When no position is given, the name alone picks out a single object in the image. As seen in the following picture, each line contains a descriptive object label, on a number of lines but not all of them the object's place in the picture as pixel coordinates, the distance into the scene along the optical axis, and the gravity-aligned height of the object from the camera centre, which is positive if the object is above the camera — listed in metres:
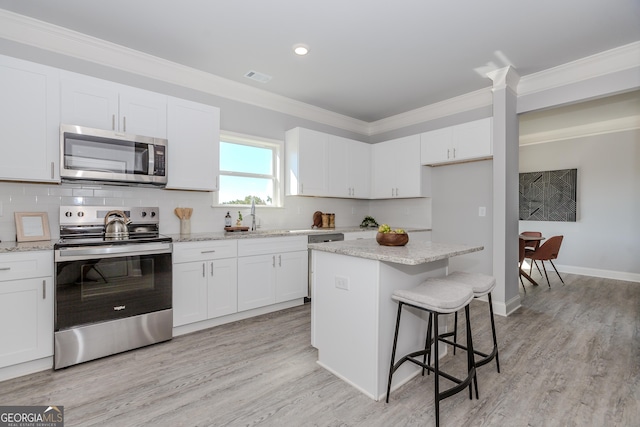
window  3.79 +0.55
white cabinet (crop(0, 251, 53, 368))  2.07 -0.66
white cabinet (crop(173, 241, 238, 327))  2.81 -0.66
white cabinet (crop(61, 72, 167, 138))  2.52 +0.92
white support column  3.46 +0.30
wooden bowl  2.20 -0.19
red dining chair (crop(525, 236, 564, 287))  4.77 -0.56
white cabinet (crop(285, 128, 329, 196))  4.13 +0.70
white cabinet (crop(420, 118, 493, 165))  3.73 +0.92
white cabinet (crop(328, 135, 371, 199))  4.53 +0.69
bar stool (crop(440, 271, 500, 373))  2.02 -0.47
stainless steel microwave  2.46 +0.47
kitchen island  1.91 -0.63
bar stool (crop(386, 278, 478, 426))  1.67 -0.50
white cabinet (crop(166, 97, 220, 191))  3.05 +0.69
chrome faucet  3.79 -0.03
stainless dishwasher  3.76 -0.32
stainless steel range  2.24 -0.59
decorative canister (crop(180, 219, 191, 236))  3.29 -0.15
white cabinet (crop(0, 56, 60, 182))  2.28 +0.69
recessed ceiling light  2.85 +1.54
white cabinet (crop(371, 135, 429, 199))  4.48 +0.66
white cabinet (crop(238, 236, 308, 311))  3.22 -0.65
